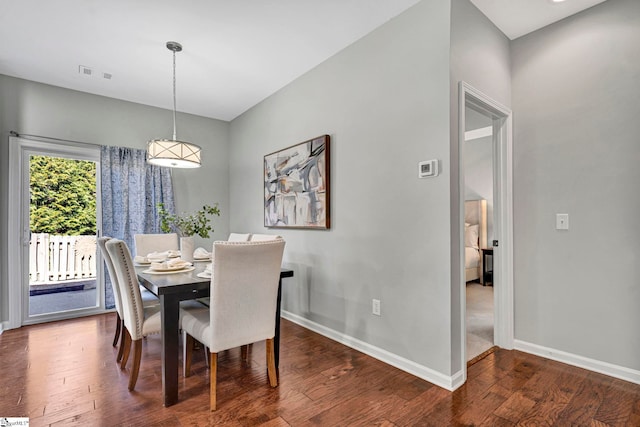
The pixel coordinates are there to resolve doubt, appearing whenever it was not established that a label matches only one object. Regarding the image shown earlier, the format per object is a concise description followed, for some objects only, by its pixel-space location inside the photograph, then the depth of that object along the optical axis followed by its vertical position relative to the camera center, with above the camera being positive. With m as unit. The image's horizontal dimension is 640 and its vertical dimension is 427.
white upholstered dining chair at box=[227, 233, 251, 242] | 3.25 -0.24
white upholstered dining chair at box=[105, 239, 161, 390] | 2.05 -0.58
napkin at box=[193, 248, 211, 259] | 2.95 -0.37
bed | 5.21 -0.40
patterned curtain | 3.95 +0.28
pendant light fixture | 2.69 +0.54
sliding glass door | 3.55 -0.16
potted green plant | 2.73 -0.17
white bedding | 5.14 -0.74
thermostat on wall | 2.19 +0.31
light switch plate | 2.44 -0.08
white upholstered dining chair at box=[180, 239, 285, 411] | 1.83 -0.52
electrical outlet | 2.59 -0.77
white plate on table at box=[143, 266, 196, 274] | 2.32 -0.41
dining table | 1.88 -0.60
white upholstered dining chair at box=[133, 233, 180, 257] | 3.37 -0.31
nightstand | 5.22 -0.99
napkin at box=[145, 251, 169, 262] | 2.72 -0.37
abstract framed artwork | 3.15 +0.31
